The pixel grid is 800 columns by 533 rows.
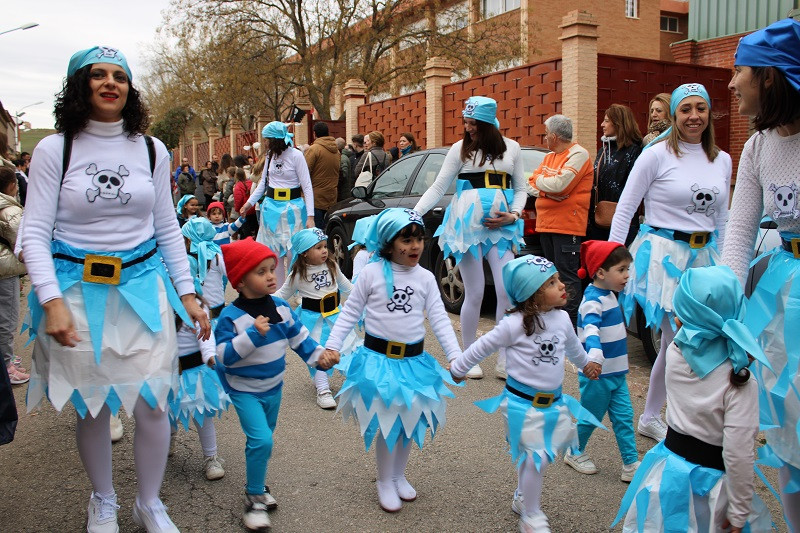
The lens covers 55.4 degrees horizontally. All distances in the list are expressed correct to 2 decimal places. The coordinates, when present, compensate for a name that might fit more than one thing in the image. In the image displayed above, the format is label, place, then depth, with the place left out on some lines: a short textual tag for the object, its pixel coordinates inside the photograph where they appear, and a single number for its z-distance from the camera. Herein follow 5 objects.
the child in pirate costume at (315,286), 5.41
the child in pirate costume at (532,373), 3.38
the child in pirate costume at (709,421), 2.56
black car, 7.95
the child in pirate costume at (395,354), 3.63
